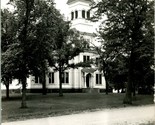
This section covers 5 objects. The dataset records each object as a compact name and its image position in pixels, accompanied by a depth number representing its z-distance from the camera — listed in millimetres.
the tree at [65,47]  33500
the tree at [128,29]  24594
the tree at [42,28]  20578
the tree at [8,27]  20175
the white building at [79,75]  48031
